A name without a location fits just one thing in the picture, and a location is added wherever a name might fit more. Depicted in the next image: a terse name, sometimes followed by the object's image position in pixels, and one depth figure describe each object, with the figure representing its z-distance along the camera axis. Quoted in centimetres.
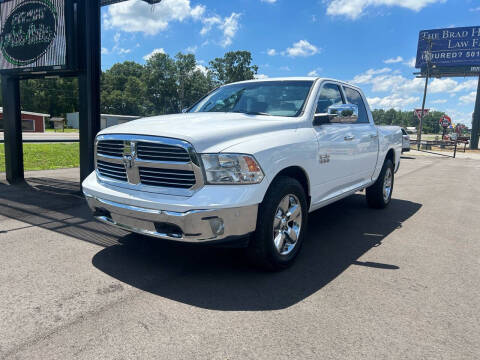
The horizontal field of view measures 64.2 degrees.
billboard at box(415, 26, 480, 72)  4022
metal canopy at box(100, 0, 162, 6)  903
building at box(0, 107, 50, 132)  5031
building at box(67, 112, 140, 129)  4290
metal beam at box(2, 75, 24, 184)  800
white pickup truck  308
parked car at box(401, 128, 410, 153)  1938
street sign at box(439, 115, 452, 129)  3204
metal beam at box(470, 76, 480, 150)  3703
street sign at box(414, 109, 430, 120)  3008
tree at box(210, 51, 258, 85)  8244
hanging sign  681
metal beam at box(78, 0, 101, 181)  664
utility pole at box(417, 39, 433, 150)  3197
